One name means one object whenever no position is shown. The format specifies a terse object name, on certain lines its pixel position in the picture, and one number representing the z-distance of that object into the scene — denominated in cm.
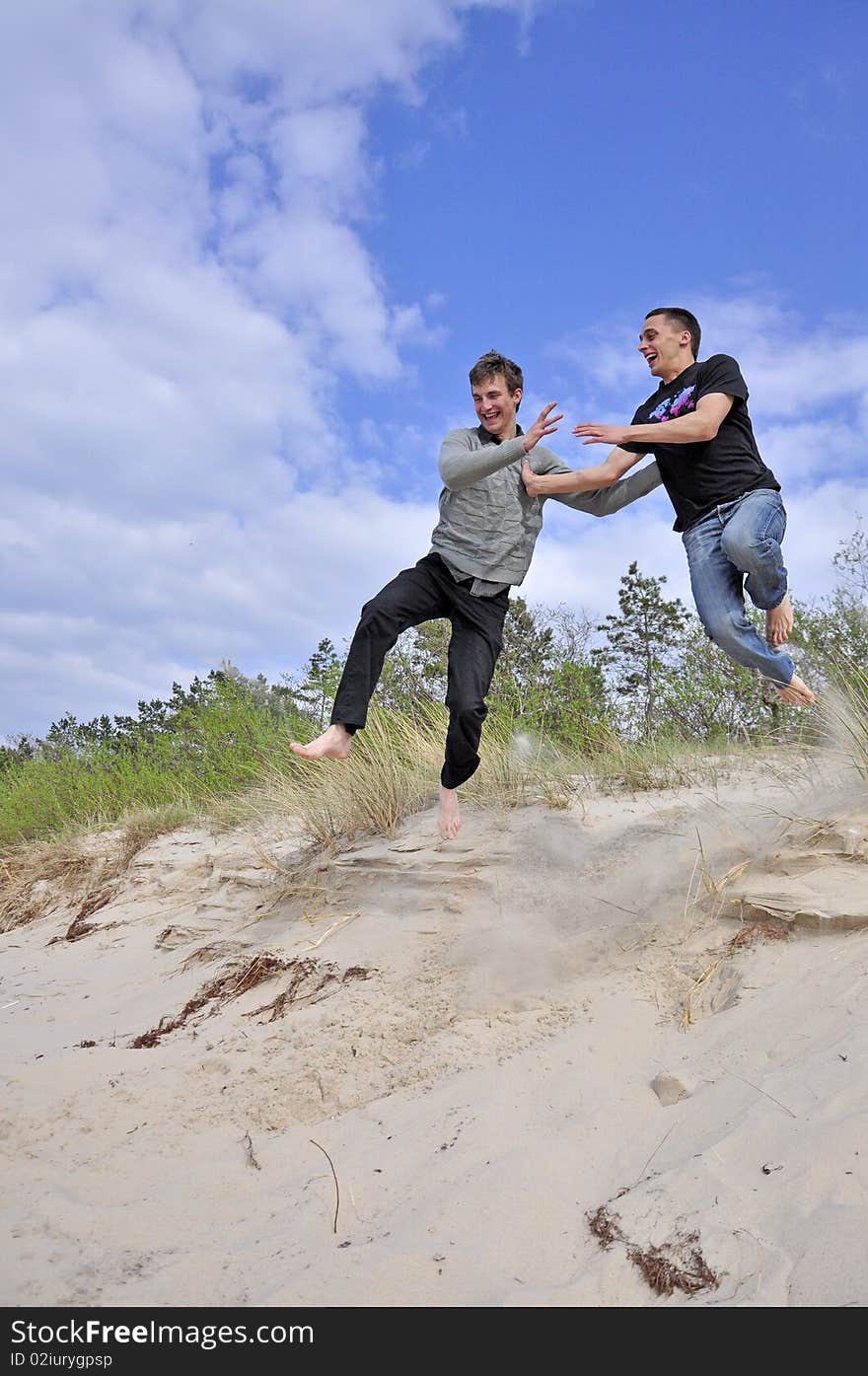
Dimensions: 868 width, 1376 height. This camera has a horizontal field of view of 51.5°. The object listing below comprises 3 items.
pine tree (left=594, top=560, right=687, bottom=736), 850
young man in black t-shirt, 372
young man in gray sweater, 415
